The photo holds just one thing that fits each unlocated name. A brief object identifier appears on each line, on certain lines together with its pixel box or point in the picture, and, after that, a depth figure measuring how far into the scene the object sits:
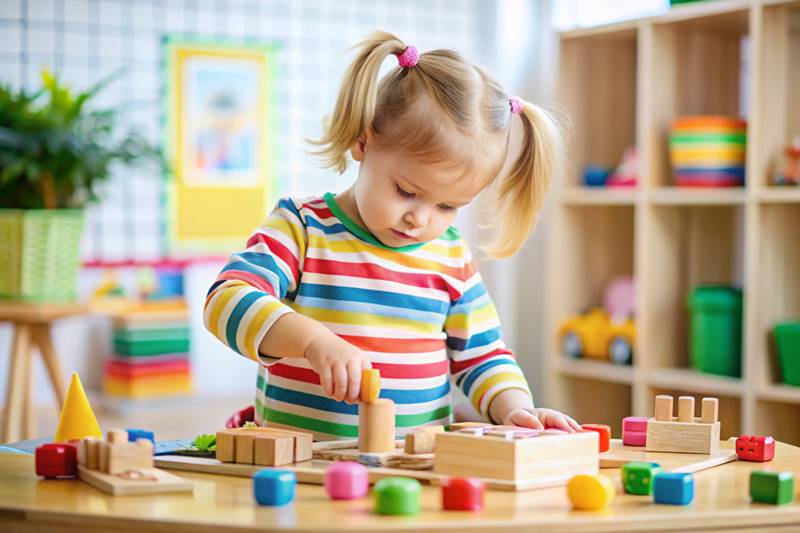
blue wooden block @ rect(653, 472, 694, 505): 1.66
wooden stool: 3.39
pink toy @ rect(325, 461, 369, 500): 1.65
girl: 1.97
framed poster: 4.55
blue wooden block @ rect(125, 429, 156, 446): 1.82
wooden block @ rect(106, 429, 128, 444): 1.73
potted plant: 3.37
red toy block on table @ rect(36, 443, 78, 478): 1.74
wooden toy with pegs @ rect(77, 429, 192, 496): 1.67
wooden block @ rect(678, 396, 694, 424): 1.91
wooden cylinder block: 1.78
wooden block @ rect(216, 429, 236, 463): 1.78
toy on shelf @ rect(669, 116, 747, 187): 3.38
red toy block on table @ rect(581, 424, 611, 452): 1.89
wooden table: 1.57
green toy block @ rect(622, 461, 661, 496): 1.69
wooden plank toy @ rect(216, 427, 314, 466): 1.76
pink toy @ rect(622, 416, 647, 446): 1.93
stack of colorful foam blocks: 4.30
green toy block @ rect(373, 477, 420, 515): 1.60
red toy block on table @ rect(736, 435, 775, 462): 1.86
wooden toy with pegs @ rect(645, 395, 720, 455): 1.88
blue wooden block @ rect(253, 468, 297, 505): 1.62
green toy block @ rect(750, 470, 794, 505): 1.66
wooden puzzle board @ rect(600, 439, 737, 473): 1.82
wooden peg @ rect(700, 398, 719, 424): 1.90
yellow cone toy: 1.91
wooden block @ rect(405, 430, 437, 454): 1.78
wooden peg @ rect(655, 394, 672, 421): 1.93
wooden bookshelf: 3.22
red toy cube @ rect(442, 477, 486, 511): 1.61
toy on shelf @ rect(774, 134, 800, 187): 3.14
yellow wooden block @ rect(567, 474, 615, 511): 1.64
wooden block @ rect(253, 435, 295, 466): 1.76
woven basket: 3.36
